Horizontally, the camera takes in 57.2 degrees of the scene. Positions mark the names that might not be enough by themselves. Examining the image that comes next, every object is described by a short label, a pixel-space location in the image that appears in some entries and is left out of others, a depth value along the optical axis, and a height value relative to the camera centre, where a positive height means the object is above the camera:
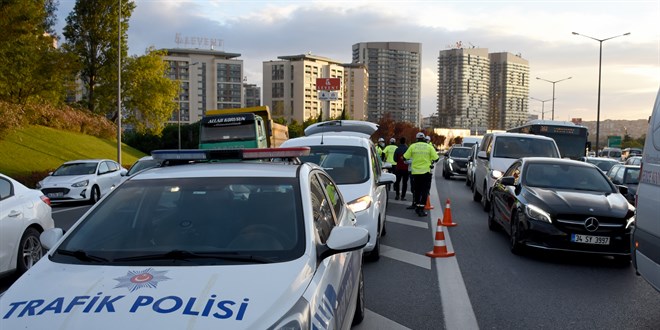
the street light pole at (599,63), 46.91 +4.95
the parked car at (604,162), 22.58 -1.41
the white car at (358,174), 8.29 -0.82
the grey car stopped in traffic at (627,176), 14.45 -1.27
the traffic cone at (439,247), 8.93 -1.86
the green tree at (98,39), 40.53 +5.23
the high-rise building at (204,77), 137.88 +9.66
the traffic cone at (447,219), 12.26 -1.98
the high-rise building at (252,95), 187.81 +7.81
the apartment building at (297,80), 138.50 +9.14
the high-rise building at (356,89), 143.25 +7.67
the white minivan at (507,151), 16.08 -0.74
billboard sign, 80.50 +4.90
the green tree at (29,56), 22.89 +2.62
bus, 22.75 -0.40
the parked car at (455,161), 28.02 -1.80
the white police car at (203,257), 2.76 -0.80
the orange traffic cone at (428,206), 15.12 -2.10
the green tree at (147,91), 41.56 +1.90
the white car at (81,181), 18.72 -2.05
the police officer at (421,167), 13.62 -1.01
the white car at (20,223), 7.09 -1.34
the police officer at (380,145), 21.88 -0.89
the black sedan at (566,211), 8.35 -1.24
